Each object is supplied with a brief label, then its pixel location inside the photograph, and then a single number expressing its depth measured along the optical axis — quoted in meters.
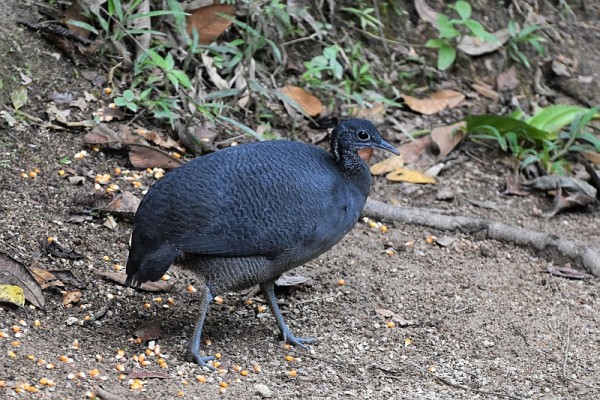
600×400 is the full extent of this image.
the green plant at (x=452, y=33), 15.63
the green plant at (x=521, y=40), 16.67
